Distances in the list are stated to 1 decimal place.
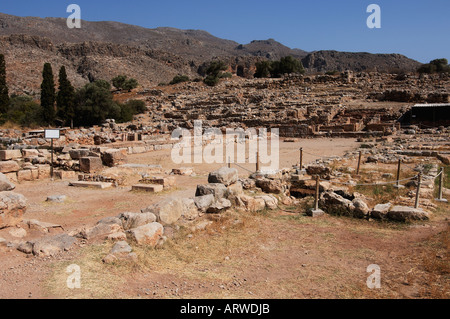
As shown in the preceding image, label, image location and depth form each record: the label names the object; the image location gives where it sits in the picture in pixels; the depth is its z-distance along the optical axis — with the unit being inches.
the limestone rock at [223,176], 336.5
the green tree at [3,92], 1192.8
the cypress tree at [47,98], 1278.3
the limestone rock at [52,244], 190.7
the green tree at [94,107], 1328.7
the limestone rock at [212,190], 309.1
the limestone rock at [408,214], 276.4
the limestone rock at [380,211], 284.4
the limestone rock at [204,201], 286.3
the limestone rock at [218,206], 289.7
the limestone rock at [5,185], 290.7
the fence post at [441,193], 330.3
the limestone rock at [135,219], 235.8
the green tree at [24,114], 1218.0
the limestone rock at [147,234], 215.2
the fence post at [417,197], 290.0
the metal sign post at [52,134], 478.9
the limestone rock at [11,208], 225.4
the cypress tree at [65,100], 1305.4
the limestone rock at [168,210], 249.0
